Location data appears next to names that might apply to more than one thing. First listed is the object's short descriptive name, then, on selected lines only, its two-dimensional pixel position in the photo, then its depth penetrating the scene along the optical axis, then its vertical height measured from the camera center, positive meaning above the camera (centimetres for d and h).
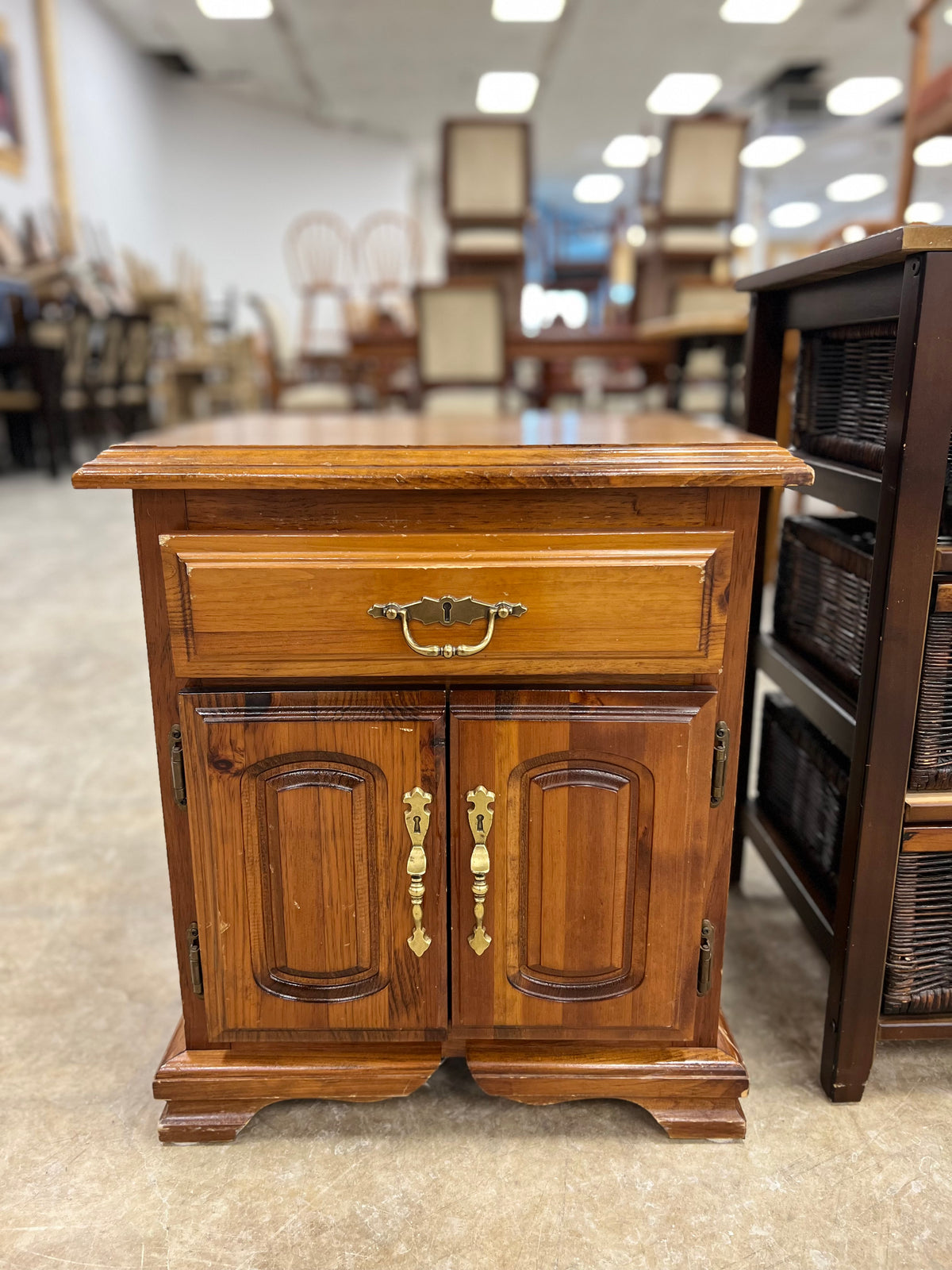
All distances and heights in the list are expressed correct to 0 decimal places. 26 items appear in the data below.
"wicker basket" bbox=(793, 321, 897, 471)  92 -2
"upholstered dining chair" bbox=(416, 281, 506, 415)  428 +17
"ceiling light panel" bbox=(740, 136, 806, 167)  945 +235
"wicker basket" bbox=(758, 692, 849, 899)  106 -51
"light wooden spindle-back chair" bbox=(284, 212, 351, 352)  796 +125
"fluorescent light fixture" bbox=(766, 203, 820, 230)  1341 +239
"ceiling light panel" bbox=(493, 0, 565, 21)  671 +268
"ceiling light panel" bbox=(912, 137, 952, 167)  925 +226
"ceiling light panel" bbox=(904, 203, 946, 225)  1006 +194
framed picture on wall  619 +179
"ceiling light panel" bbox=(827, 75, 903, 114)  831 +256
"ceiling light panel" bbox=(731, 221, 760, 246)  1199 +188
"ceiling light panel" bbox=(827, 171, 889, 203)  1164 +245
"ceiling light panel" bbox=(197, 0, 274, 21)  686 +276
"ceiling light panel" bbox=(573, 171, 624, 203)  1227 +259
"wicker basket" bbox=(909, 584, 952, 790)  84 -31
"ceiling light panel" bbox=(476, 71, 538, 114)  826 +263
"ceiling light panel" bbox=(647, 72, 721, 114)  814 +256
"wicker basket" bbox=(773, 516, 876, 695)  99 -25
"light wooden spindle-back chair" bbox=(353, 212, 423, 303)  881 +132
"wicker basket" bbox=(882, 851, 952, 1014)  91 -55
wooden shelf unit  77 -20
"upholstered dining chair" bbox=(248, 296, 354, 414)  540 -1
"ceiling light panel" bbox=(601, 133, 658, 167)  1029 +261
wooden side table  77 -32
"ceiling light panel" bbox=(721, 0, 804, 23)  668 +266
